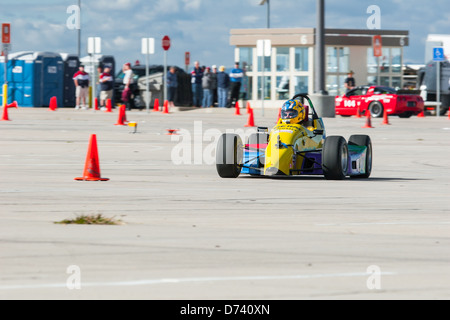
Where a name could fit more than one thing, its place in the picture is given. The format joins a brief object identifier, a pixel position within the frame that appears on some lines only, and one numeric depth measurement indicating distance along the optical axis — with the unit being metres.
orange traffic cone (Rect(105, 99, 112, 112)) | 41.03
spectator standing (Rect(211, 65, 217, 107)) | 46.22
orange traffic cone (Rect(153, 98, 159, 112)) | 45.17
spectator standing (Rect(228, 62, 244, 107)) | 45.44
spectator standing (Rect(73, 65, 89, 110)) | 41.88
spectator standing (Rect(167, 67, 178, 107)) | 44.69
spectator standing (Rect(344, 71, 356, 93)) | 46.69
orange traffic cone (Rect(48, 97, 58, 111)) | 41.55
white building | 52.62
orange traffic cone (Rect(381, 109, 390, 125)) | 36.63
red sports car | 40.91
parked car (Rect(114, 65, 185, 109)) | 47.97
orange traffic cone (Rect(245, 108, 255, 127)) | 32.75
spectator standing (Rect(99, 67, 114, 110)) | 42.21
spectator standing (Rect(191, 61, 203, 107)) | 46.50
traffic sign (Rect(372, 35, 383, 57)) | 49.00
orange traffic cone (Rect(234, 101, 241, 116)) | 41.12
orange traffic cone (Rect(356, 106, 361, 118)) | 41.78
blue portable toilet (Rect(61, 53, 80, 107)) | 47.22
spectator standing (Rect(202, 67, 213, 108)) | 45.41
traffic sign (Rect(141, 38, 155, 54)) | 39.16
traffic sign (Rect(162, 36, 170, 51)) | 41.53
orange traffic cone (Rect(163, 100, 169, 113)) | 42.14
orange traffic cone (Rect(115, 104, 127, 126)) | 31.64
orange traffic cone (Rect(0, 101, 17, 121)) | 33.66
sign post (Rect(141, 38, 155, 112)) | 39.16
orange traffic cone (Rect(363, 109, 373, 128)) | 33.53
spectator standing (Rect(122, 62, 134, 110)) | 42.94
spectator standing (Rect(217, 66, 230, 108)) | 44.81
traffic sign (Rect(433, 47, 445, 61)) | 42.62
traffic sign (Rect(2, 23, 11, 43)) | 38.59
